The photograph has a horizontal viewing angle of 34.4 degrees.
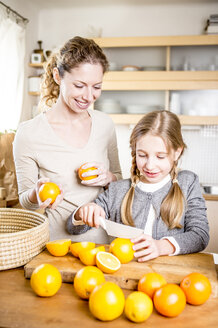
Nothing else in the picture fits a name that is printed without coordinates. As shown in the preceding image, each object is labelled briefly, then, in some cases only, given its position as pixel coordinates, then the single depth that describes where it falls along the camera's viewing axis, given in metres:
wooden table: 0.76
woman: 1.39
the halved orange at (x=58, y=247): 1.05
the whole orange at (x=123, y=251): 1.00
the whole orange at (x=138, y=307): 0.75
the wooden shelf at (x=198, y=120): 4.01
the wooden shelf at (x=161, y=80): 4.01
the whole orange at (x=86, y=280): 0.84
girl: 1.33
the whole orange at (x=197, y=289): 0.82
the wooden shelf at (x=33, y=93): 4.44
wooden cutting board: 0.93
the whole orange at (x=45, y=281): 0.84
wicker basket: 0.99
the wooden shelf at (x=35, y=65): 4.45
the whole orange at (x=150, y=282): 0.85
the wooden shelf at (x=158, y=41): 4.01
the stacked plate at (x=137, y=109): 4.20
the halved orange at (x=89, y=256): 0.99
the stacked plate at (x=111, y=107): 4.25
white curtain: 3.68
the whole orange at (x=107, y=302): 0.75
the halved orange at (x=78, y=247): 1.05
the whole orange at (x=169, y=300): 0.77
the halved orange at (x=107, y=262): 0.94
